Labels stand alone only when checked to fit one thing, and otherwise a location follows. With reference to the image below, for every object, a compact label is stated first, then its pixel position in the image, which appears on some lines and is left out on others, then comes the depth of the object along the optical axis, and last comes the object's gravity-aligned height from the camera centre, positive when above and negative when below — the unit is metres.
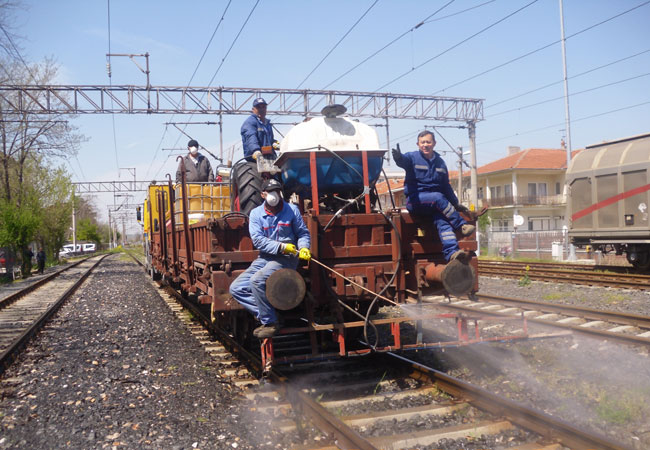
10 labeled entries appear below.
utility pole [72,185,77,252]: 59.25 +2.04
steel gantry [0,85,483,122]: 23.50 +6.64
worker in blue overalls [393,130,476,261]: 5.70 +0.43
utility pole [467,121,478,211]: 29.17 +4.51
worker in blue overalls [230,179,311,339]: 5.15 -0.11
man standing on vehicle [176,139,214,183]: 10.19 +1.42
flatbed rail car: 5.51 -0.23
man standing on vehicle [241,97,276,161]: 7.00 +1.40
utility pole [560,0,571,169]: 24.05 +5.42
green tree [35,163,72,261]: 34.33 +2.85
